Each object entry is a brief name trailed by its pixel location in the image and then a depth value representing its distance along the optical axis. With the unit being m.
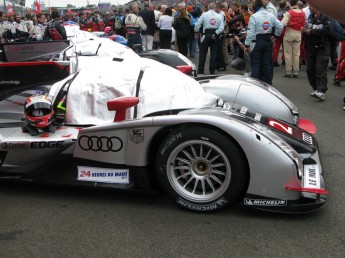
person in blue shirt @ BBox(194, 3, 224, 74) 9.16
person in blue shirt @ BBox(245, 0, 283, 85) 7.15
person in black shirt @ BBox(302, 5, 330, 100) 6.73
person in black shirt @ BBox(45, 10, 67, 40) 8.52
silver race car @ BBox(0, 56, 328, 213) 2.82
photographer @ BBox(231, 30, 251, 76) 9.05
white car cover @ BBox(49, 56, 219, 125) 3.41
